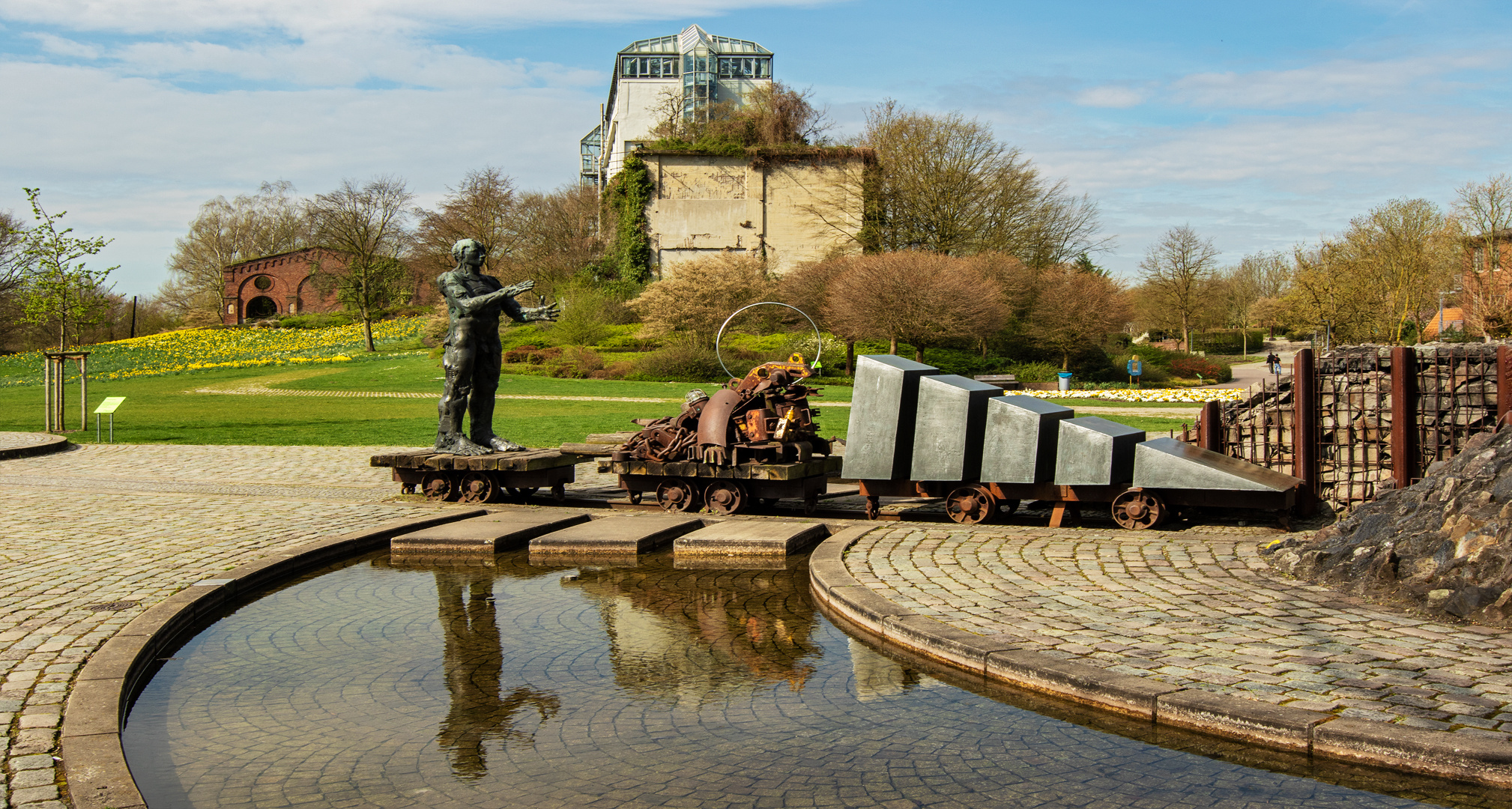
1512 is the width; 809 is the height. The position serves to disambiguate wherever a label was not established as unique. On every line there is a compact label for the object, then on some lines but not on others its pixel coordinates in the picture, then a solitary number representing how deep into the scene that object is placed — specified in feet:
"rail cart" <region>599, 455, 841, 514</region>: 34.04
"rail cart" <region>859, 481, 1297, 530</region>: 28.76
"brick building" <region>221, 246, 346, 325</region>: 244.22
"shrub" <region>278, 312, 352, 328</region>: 231.71
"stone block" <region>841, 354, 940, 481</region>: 32.71
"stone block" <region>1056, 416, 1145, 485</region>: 29.81
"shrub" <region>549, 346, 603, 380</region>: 130.52
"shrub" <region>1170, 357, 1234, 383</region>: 152.88
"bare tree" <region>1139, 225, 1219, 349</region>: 181.68
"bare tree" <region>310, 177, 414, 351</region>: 178.70
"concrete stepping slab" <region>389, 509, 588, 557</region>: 28.37
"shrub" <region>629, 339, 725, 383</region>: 127.03
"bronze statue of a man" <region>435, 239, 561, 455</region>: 37.50
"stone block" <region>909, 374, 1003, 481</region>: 31.68
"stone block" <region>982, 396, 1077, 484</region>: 30.58
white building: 225.15
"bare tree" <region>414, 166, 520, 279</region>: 181.98
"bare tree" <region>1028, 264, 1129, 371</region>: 139.44
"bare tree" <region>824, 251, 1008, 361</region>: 120.88
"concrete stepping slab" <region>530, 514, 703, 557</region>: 27.76
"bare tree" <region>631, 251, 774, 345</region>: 139.13
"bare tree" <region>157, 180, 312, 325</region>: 259.19
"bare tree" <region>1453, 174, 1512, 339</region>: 119.03
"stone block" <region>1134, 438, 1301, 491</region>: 28.43
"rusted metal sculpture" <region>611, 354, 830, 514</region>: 34.53
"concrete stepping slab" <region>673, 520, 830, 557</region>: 27.27
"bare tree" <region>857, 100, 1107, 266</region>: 154.92
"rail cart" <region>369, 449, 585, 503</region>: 36.96
